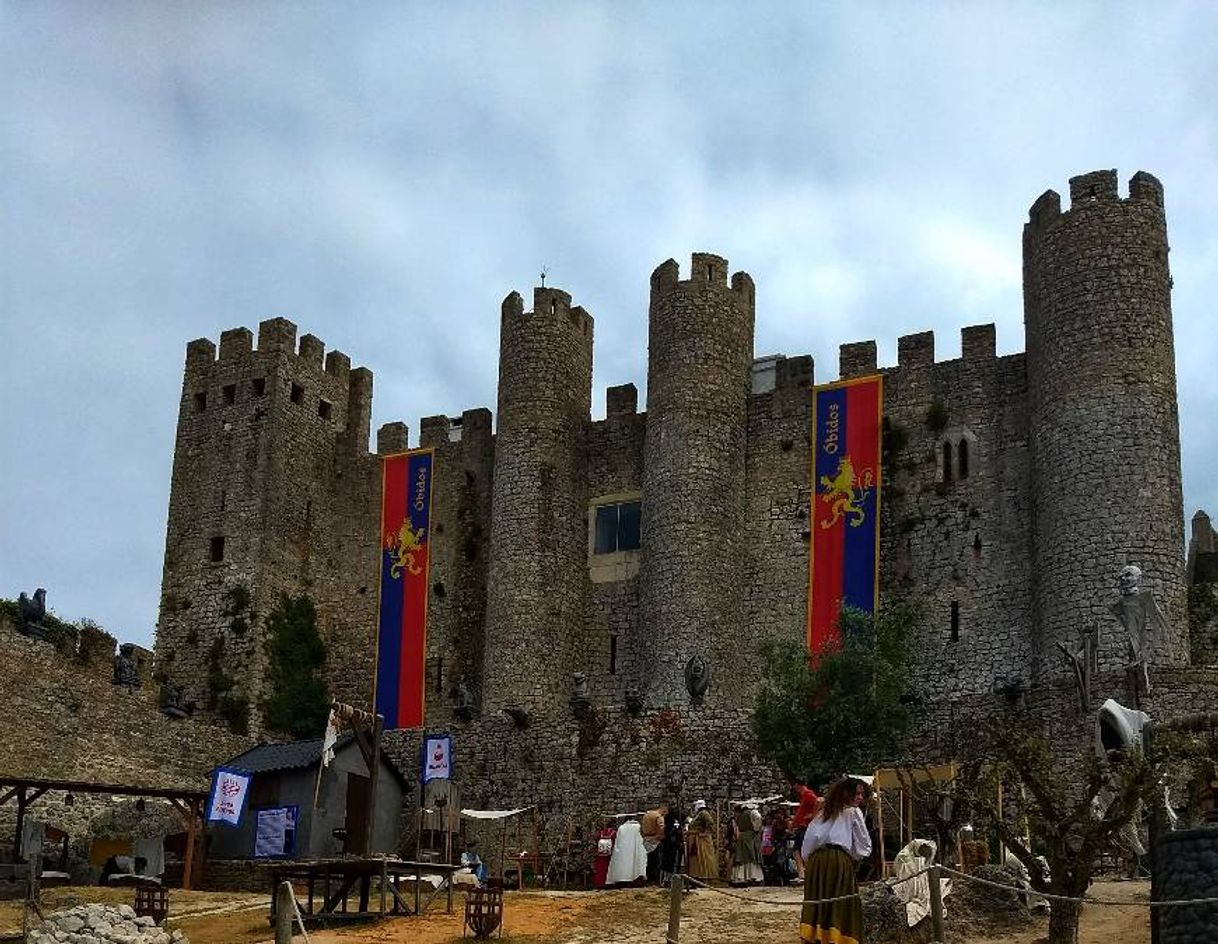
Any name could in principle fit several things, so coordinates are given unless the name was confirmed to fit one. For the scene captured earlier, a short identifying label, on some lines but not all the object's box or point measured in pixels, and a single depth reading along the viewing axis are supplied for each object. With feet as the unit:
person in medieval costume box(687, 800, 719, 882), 80.07
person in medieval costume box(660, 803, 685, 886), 80.33
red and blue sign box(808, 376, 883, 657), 118.42
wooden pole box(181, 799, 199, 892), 92.63
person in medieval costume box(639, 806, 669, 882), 81.87
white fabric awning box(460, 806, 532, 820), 90.38
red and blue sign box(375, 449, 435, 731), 134.00
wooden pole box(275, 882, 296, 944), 53.16
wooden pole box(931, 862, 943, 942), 53.88
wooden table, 65.21
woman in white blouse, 46.57
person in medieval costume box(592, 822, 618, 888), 82.23
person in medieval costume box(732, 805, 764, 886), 77.61
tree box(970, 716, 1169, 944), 54.49
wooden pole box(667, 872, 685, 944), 52.06
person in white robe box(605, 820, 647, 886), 79.56
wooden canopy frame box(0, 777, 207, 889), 84.94
